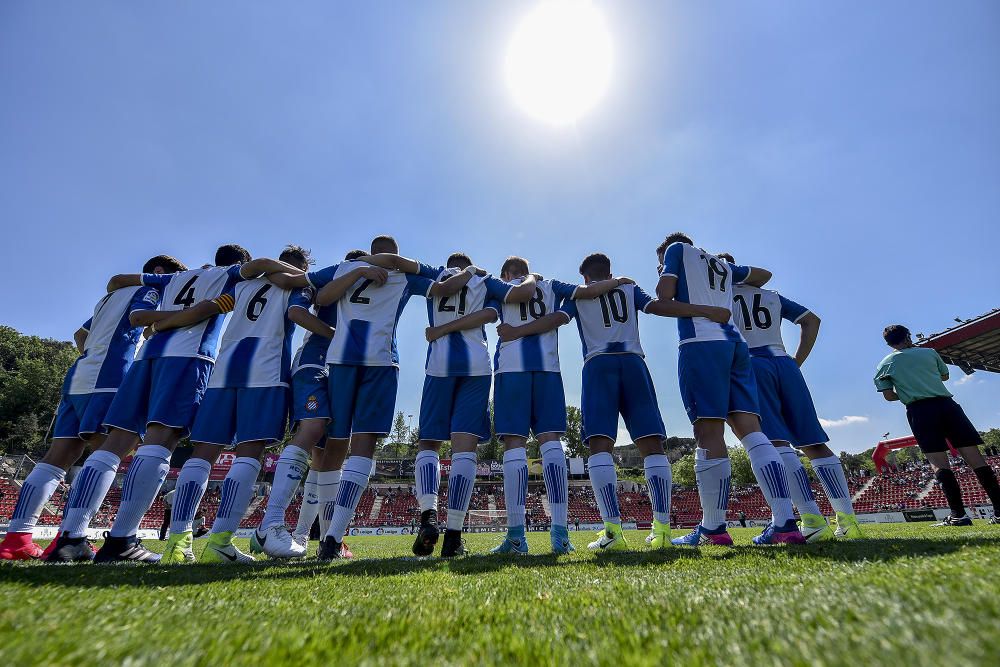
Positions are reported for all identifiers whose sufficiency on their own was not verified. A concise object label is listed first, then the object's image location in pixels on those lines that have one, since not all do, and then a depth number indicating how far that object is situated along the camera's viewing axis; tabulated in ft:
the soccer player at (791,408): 14.11
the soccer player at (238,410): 12.57
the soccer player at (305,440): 12.53
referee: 18.63
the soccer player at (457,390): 14.20
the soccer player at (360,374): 13.60
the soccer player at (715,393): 13.14
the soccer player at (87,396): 13.53
